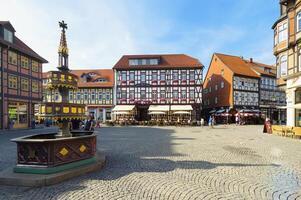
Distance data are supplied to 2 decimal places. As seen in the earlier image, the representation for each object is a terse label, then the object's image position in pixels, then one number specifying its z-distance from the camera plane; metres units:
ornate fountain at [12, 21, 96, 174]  6.69
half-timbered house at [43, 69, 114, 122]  43.84
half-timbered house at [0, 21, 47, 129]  24.84
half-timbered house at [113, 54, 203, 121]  39.25
